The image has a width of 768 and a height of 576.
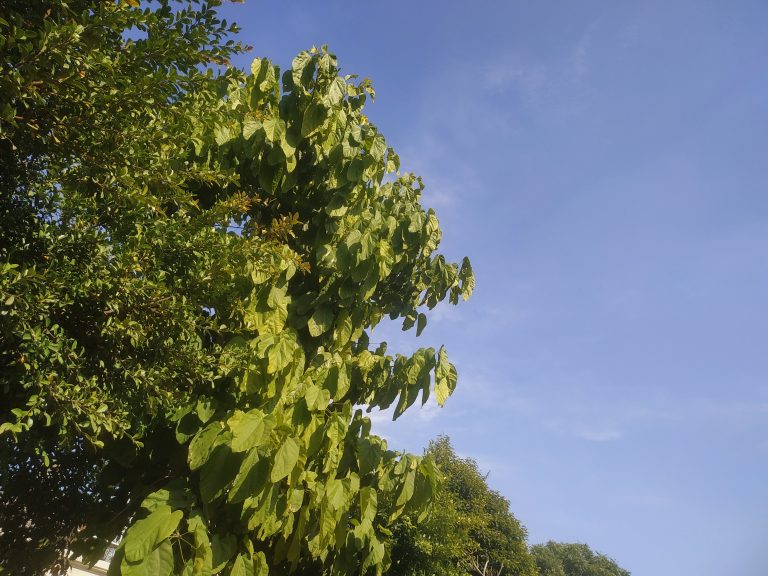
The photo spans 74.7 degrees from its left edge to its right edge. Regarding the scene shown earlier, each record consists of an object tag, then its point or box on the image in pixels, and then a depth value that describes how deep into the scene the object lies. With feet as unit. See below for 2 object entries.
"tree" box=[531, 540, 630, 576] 180.55
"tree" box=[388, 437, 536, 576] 72.27
